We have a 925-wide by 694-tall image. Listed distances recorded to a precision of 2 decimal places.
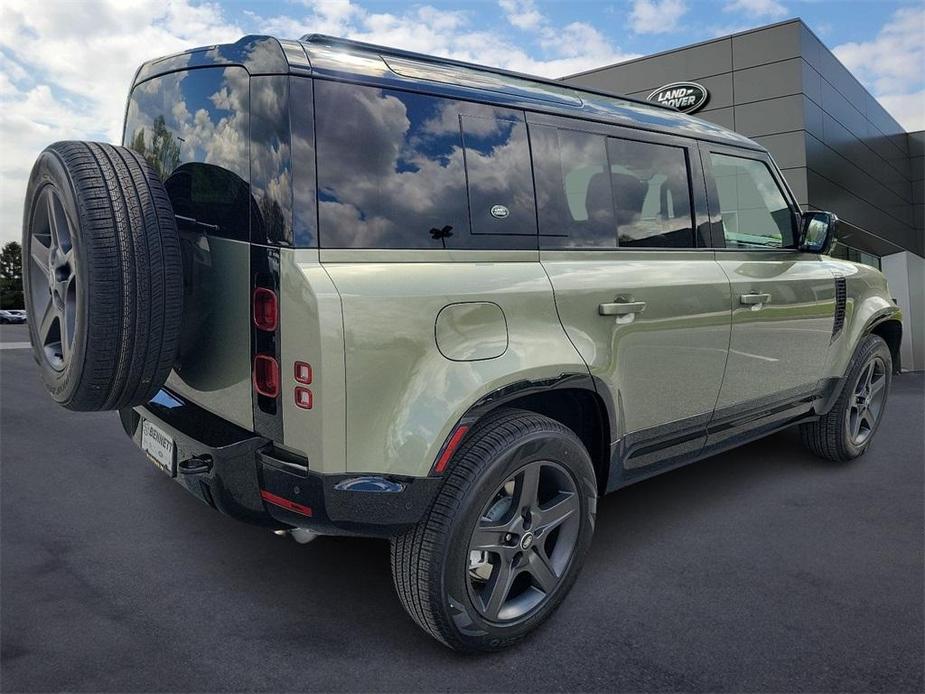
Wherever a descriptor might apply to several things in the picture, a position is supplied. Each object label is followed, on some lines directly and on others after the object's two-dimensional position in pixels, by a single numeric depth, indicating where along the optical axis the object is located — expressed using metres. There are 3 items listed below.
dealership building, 15.58
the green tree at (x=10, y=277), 73.50
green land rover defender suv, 1.97
